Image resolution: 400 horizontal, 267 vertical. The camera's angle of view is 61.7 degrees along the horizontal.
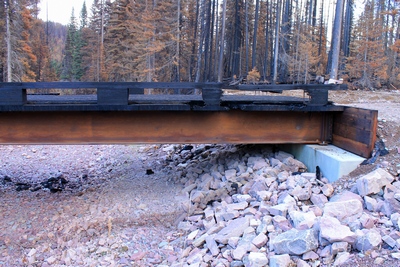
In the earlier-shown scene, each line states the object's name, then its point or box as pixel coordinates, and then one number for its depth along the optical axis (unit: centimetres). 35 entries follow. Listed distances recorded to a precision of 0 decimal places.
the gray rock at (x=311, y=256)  369
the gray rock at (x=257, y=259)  386
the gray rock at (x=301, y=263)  364
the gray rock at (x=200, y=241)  493
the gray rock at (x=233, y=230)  461
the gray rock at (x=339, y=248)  366
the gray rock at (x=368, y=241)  363
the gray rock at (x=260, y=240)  421
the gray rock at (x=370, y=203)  443
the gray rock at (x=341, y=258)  353
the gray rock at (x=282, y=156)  694
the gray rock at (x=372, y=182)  469
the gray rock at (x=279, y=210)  474
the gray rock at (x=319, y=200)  491
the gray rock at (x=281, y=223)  442
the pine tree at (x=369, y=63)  2369
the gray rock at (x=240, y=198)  567
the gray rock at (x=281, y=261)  367
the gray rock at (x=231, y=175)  682
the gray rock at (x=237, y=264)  407
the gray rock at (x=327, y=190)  513
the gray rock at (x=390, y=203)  425
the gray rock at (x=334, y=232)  372
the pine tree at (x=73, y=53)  4719
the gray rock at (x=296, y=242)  377
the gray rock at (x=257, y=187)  577
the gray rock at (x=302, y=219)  418
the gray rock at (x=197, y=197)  649
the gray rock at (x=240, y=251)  415
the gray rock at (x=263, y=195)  542
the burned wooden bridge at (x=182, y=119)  575
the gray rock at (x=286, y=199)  495
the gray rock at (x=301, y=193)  513
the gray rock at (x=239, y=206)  544
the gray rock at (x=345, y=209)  430
